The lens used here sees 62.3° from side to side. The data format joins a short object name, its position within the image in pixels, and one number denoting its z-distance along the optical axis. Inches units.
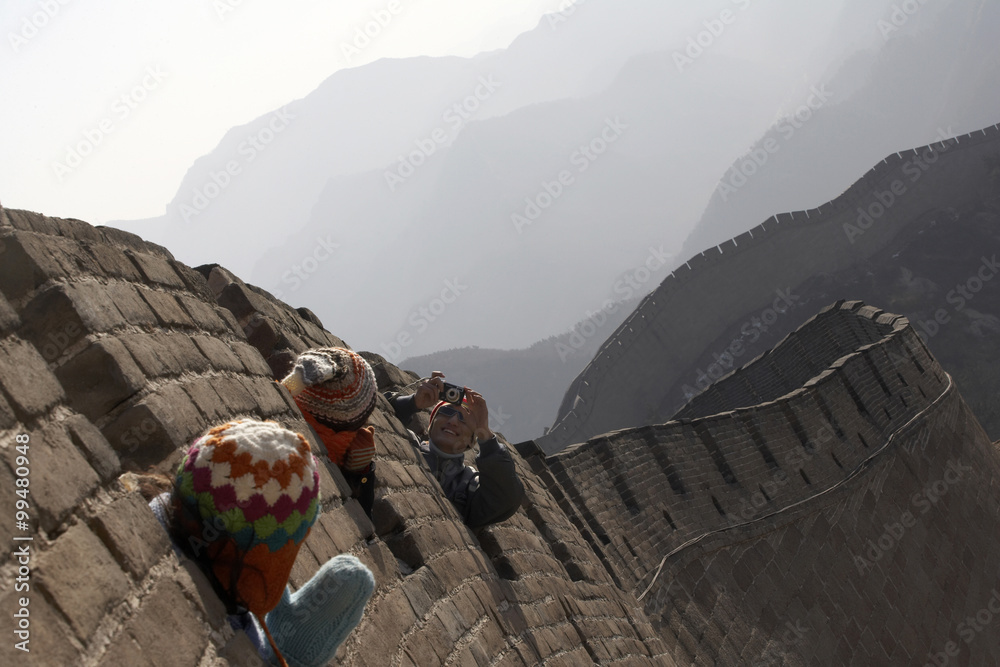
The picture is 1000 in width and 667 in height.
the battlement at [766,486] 276.7
